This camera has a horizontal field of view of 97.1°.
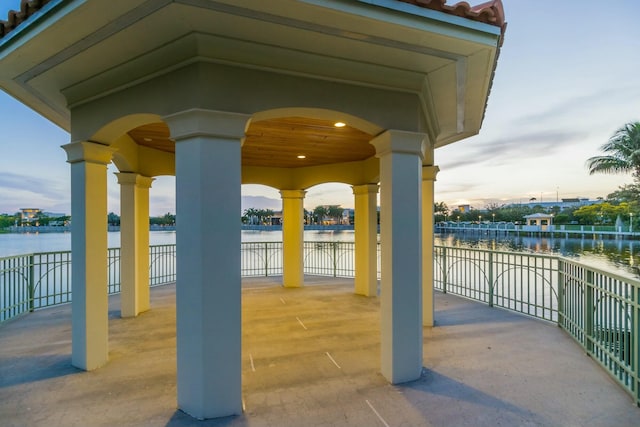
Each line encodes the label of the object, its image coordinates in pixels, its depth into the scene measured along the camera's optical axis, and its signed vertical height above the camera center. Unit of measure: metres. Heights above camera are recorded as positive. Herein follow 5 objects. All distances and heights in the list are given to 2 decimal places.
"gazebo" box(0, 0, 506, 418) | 2.21 +1.25
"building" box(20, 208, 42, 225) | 38.43 +0.55
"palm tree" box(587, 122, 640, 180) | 13.63 +2.95
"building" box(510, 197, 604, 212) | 87.35 +3.47
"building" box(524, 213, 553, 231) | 58.77 -1.37
